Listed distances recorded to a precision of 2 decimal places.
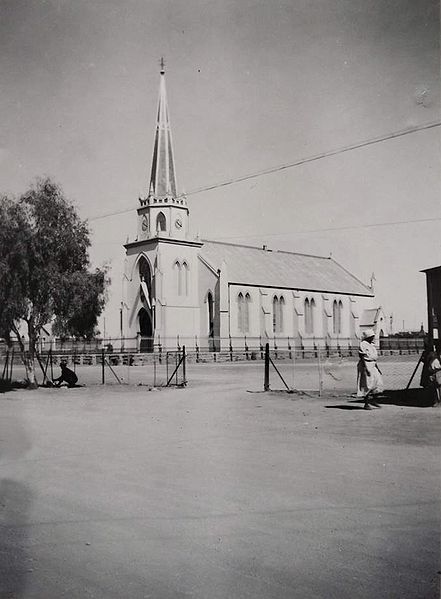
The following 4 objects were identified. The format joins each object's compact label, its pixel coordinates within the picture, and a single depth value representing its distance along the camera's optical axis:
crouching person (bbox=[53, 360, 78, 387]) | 23.31
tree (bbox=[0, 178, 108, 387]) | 21.75
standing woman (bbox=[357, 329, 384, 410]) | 13.99
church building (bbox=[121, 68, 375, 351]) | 54.91
